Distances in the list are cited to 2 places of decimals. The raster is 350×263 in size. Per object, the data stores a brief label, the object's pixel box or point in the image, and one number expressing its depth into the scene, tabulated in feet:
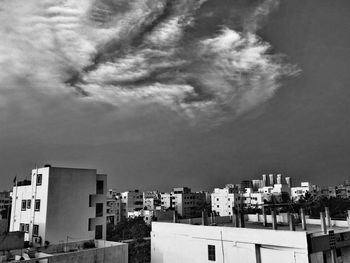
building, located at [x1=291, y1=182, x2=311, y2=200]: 384.19
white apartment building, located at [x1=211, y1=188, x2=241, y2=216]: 309.63
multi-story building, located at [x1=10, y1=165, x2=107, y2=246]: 104.82
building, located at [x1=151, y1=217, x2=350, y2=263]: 56.34
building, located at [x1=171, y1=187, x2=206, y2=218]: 331.30
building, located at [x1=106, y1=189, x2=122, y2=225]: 277.33
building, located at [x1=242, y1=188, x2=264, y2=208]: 337.72
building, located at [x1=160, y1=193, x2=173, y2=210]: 347.77
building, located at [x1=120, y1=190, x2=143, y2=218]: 311.88
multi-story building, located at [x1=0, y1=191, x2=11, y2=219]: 306.96
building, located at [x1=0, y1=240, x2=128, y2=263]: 70.64
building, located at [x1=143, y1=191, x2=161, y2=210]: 333.62
